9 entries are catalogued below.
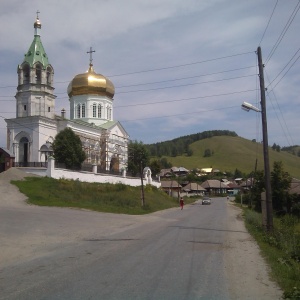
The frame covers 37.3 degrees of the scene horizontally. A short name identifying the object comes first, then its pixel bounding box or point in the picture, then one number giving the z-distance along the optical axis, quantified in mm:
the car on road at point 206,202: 68688
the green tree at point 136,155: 66562
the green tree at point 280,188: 45719
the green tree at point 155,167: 76281
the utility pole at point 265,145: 19572
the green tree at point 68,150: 47281
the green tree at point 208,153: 172250
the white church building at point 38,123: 51250
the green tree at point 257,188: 50656
